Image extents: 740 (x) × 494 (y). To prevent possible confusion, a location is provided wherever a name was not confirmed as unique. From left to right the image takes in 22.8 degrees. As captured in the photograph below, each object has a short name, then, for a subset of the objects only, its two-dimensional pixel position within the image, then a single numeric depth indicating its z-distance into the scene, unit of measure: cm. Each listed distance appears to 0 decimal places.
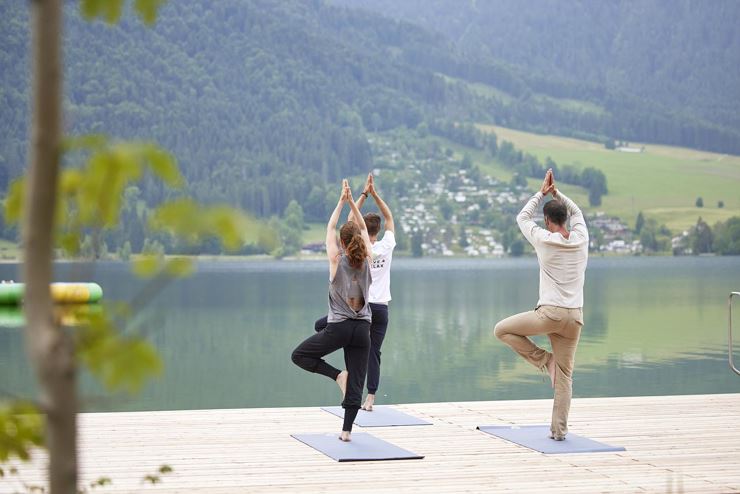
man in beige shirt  1177
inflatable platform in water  5718
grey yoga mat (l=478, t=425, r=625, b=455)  1157
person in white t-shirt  1359
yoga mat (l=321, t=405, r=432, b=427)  1337
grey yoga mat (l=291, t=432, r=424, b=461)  1088
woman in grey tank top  1130
